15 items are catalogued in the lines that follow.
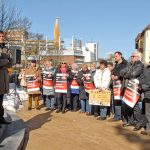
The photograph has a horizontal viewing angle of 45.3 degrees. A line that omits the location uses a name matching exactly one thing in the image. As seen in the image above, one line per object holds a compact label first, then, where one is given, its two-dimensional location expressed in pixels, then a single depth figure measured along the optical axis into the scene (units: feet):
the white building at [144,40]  119.38
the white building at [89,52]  248.88
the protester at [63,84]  22.13
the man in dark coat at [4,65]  12.38
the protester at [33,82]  22.92
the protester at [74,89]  22.56
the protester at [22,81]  25.22
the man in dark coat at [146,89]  15.02
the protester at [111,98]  19.79
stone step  11.64
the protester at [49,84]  23.15
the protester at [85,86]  21.51
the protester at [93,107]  20.96
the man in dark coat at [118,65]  17.89
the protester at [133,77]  15.73
